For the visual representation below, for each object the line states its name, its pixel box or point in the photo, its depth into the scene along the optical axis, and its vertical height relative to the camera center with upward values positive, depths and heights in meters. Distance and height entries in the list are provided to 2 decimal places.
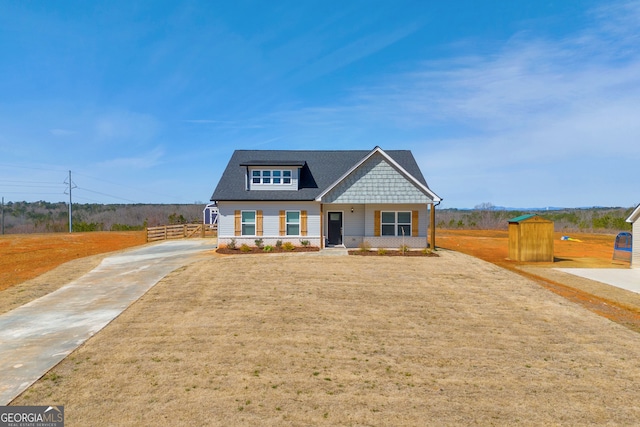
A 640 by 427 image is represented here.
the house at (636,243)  20.25 -1.60
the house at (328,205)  22.86 +0.91
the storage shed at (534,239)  22.59 -1.45
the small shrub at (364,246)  22.02 -1.82
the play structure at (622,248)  22.91 -2.09
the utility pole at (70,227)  49.47 -0.85
